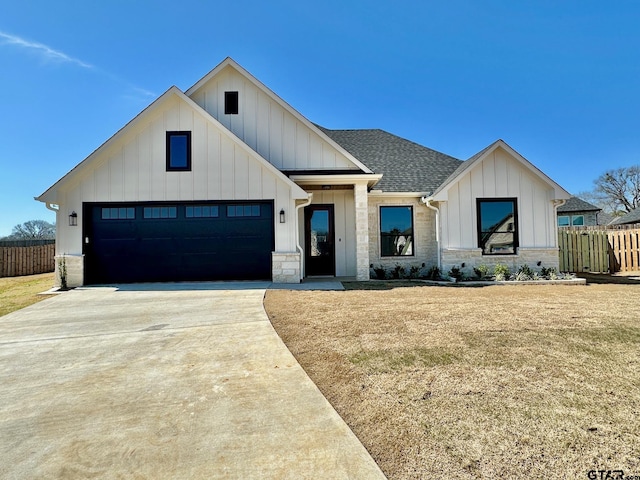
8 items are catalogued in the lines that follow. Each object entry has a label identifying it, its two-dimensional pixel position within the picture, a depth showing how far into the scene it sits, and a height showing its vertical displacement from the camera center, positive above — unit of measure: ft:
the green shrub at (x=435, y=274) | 37.83 -3.35
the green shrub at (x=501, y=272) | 35.32 -3.15
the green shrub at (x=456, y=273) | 36.29 -3.18
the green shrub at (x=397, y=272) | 38.58 -3.14
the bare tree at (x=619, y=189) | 143.95 +22.67
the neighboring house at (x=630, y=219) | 87.30 +5.84
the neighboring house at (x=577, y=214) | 82.69 +7.05
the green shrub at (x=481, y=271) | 36.22 -2.99
